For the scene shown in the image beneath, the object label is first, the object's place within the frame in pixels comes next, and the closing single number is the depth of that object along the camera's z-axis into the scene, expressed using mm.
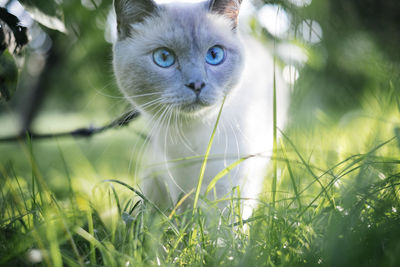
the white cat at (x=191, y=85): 632
